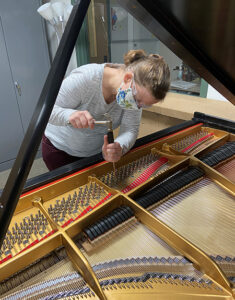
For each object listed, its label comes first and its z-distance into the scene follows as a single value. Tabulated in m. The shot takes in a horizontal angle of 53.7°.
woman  1.27
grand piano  0.62
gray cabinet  3.51
